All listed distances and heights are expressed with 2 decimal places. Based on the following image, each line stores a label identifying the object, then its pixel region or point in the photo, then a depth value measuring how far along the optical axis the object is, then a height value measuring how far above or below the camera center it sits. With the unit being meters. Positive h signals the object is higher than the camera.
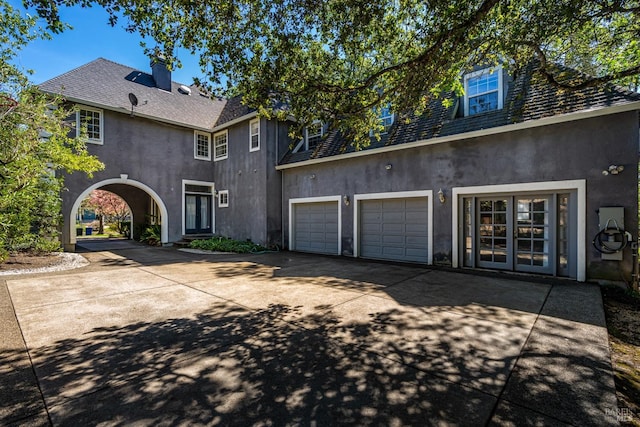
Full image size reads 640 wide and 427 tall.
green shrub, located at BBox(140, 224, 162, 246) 14.52 -1.29
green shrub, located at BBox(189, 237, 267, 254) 12.26 -1.54
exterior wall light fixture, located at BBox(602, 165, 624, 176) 6.11 +0.78
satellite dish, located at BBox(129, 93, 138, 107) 13.19 +5.00
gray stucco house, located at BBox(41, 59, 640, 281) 6.50 +1.17
